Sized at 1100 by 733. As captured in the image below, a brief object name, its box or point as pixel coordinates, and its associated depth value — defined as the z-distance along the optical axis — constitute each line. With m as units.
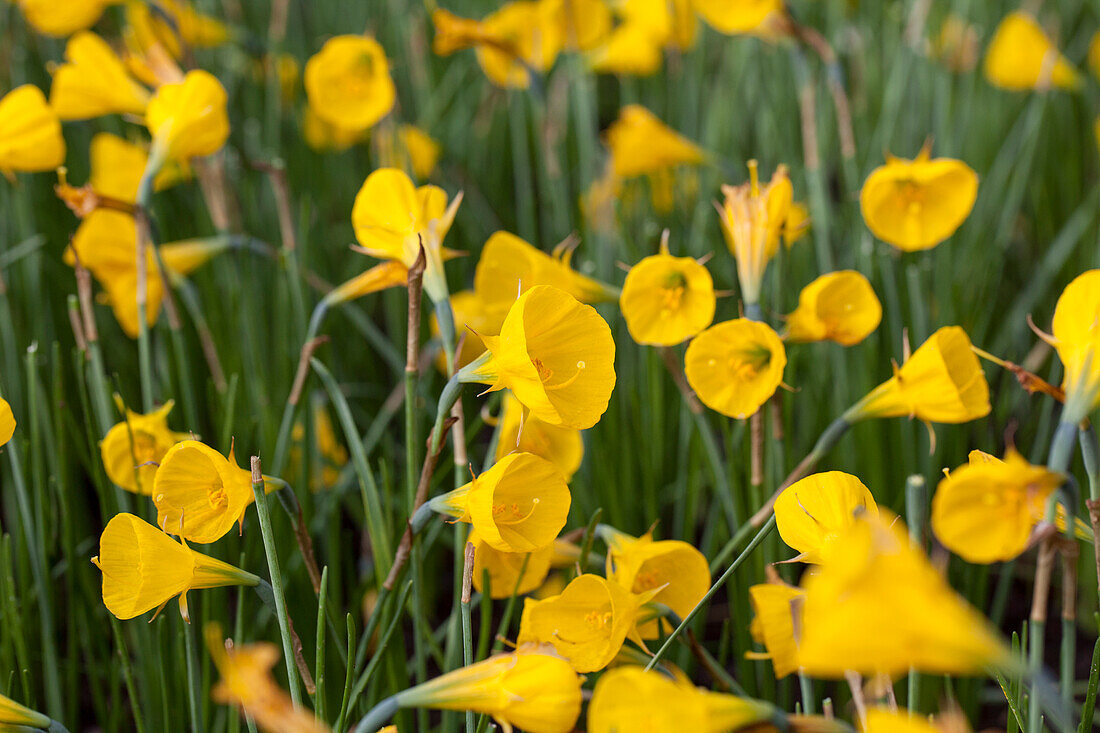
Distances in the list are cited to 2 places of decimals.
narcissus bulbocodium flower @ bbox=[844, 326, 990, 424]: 1.05
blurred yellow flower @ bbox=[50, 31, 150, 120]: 1.18
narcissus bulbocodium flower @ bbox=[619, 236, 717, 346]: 1.08
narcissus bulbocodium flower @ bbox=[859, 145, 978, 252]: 1.12
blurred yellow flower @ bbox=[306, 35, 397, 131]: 1.32
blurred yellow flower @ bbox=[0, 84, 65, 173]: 1.14
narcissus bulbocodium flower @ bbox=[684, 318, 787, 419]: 1.06
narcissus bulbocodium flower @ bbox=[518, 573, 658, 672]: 1.02
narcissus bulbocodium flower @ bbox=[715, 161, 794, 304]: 1.08
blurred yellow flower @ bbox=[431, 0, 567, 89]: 1.57
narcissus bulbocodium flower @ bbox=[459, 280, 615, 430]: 1.01
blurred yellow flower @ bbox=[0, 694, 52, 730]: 0.99
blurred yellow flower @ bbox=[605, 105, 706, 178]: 1.43
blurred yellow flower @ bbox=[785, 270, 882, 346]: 1.08
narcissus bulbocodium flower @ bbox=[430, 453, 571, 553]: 1.01
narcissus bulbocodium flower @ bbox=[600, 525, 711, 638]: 1.04
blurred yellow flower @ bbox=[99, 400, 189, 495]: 1.08
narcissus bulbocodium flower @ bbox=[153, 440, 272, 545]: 1.02
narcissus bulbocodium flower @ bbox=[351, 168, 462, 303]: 1.07
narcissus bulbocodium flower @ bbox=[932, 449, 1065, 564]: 0.97
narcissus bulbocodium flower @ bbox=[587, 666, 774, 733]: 0.96
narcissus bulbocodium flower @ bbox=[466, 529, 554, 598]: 1.05
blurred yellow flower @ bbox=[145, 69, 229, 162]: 1.13
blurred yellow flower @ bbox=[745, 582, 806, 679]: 1.05
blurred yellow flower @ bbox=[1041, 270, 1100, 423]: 1.00
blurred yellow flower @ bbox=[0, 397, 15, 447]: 1.01
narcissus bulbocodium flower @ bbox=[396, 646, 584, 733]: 0.98
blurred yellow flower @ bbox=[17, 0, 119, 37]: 1.35
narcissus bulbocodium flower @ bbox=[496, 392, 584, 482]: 1.06
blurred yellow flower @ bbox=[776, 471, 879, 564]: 1.01
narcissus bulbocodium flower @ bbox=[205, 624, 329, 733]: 0.96
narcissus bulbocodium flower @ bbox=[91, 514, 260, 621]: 1.01
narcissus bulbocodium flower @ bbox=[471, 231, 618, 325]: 1.10
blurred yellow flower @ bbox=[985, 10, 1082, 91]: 1.71
